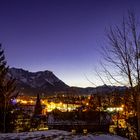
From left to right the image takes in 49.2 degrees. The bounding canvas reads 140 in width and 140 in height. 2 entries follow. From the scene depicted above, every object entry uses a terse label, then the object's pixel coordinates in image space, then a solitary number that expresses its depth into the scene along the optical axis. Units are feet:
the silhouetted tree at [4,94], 46.66
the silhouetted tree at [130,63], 23.24
